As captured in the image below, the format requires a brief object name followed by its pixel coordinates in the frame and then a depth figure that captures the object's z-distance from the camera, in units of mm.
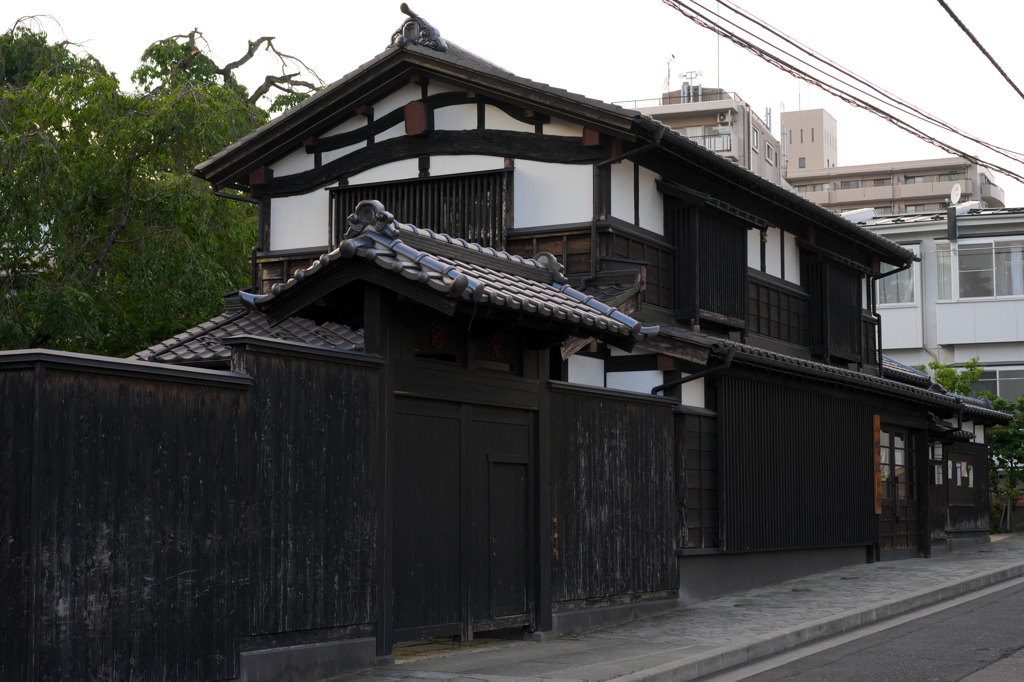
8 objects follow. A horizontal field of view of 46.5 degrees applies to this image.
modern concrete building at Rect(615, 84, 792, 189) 74812
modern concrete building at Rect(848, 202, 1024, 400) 39469
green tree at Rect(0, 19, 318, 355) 20234
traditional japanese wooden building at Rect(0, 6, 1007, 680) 7793
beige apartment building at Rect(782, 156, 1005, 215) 86688
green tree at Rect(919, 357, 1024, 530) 33250
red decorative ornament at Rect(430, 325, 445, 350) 10758
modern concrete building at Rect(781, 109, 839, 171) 94688
